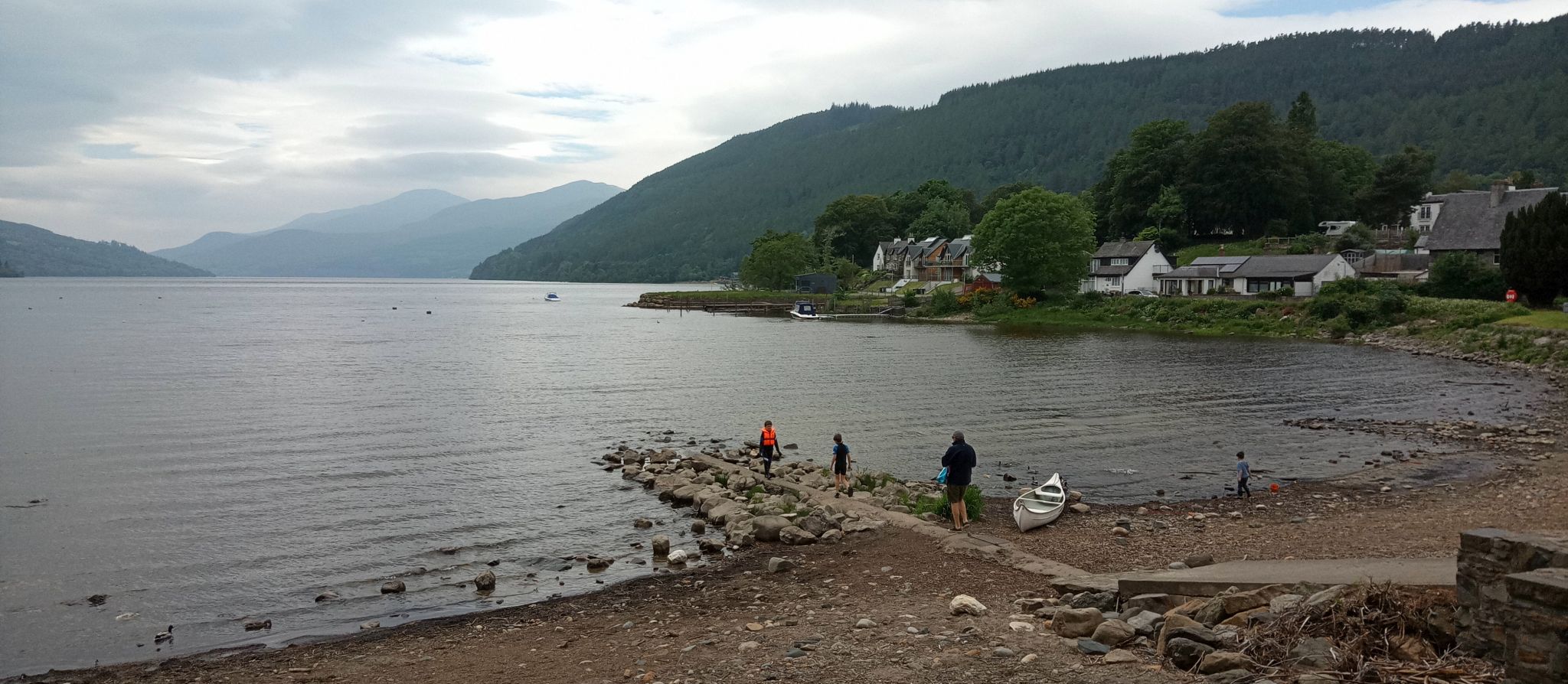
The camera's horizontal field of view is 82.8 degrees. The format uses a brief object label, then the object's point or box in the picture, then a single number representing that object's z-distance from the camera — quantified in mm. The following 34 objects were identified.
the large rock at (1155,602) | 13109
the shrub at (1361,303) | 73000
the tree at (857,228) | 179375
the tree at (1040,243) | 102875
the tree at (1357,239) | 101562
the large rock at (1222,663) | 10141
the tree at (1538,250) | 60906
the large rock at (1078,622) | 12711
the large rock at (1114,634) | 11977
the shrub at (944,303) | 111750
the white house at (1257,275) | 87688
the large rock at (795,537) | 21547
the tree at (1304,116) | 134000
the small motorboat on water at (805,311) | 122312
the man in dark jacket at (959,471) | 20734
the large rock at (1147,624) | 12062
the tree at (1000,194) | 177625
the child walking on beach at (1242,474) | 25500
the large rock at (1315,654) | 9758
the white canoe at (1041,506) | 21609
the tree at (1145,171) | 126812
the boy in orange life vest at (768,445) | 28078
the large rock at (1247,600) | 12070
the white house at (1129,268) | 108375
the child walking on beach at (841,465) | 25500
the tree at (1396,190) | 117062
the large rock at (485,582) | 19250
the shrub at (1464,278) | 72688
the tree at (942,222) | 171000
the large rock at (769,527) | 22109
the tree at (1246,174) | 115562
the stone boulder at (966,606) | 14688
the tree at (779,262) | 168250
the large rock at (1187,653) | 10734
